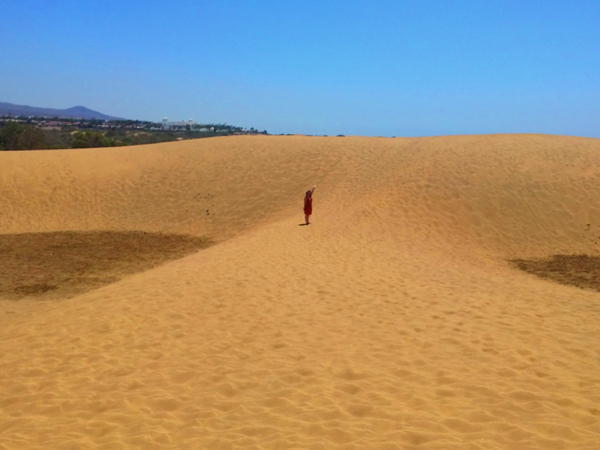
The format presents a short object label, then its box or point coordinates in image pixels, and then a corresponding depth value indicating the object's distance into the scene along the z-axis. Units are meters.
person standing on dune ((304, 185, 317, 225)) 16.56
